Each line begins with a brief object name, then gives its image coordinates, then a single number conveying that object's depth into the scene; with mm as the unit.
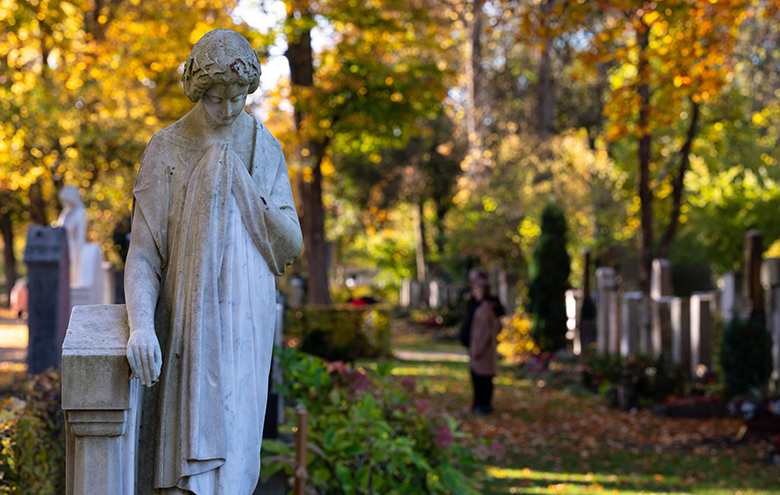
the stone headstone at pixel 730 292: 14953
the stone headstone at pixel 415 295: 34500
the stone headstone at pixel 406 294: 36022
